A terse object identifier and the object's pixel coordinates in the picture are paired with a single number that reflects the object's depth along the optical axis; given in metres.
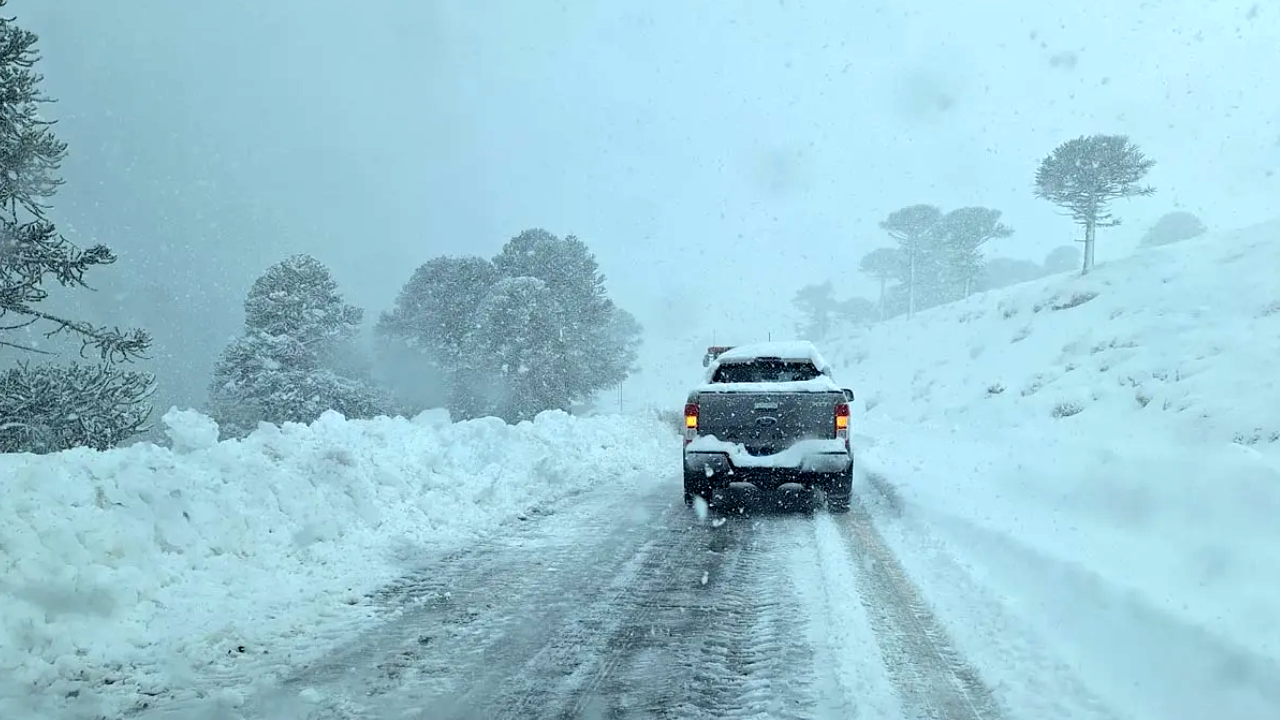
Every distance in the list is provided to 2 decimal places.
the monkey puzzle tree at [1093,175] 41.91
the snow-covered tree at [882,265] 81.62
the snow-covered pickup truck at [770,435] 9.34
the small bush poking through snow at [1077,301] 33.69
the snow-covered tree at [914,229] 67.81
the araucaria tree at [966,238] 65.44
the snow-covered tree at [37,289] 15.32
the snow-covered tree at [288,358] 32.91
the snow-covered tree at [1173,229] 75.44
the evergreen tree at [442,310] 47.47
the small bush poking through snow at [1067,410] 16.09
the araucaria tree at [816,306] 96.82
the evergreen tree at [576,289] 45.09
